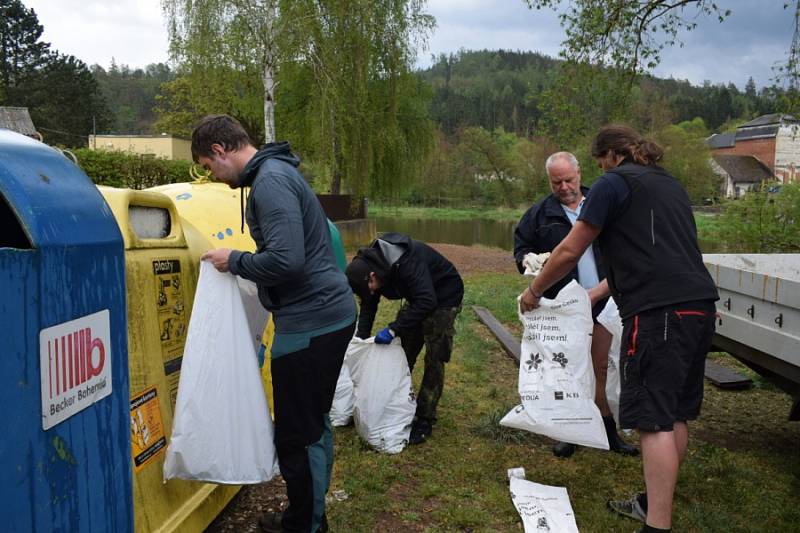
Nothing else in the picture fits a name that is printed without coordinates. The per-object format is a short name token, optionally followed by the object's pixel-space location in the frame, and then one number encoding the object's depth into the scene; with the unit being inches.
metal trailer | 127.3
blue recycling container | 57.0
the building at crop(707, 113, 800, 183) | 2496.3
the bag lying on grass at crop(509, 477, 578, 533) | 124.1
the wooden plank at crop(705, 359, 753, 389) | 231.1
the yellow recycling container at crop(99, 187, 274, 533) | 91.6
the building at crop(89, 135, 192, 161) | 1552.7
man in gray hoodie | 99.2
